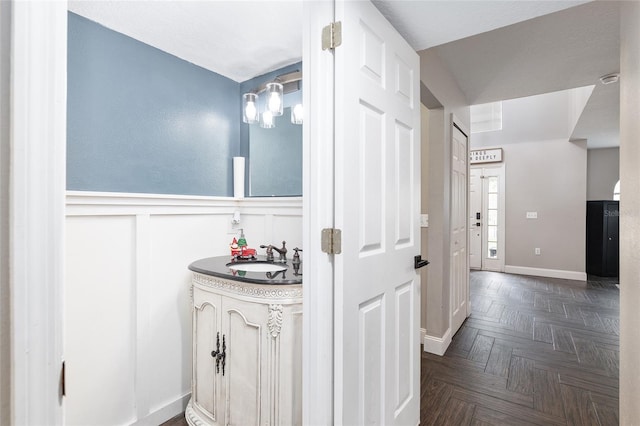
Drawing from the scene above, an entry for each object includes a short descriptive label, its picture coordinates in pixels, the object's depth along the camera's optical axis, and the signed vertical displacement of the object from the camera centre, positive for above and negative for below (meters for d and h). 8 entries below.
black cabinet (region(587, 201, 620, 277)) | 5.50 -0.41
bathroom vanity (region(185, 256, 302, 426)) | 1.50 -0.67
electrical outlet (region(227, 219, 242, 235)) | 2.42 -0.12
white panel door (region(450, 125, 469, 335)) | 3.03 -0.18
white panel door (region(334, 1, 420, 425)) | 1.19 -0.03
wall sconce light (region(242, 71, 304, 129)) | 2.20 +0.78
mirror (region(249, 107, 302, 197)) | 2.26 +0.38
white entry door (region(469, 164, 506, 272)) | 6.22 -0.10
